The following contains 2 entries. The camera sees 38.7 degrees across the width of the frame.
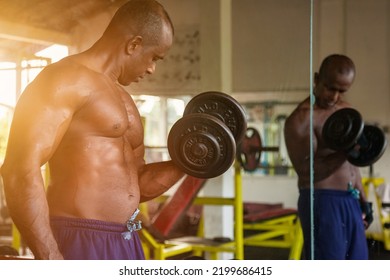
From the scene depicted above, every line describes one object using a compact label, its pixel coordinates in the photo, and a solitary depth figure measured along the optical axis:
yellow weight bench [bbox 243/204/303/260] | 2.42
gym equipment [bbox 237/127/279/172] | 2.77
